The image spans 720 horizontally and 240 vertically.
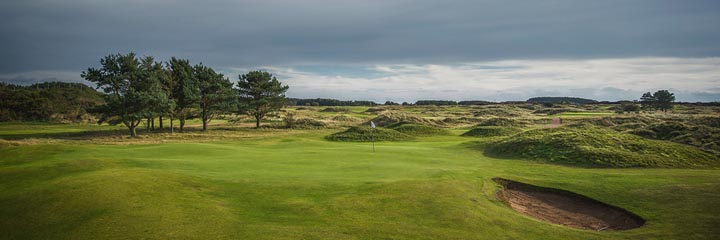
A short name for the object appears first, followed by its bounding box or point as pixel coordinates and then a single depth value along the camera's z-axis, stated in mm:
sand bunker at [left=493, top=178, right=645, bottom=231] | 13684
